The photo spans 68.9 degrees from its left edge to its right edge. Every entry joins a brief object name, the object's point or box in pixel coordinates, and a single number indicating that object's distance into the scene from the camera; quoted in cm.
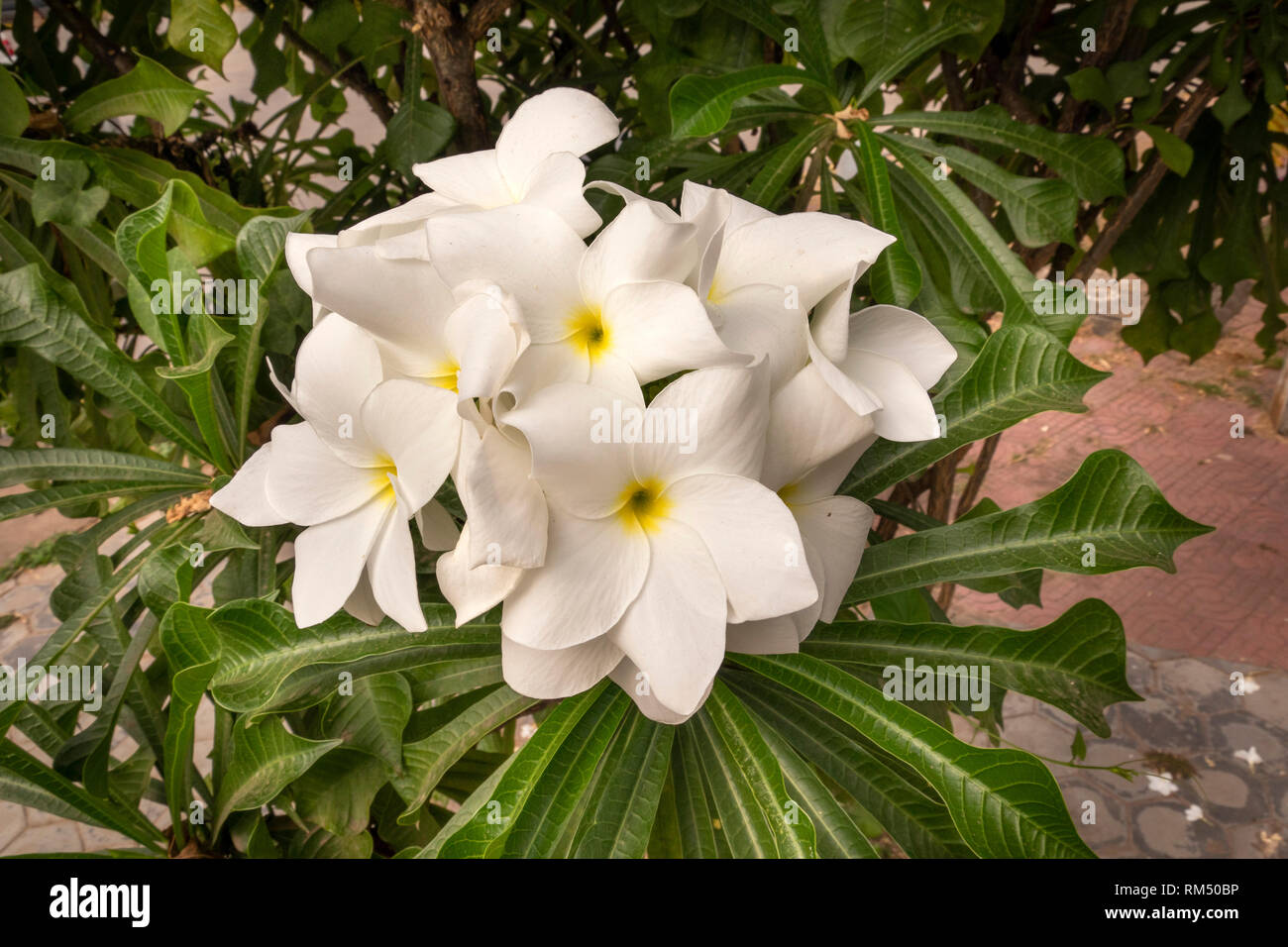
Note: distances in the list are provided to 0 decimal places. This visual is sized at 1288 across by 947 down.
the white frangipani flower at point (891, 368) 55
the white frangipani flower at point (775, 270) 55
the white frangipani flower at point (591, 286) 51
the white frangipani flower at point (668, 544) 50
